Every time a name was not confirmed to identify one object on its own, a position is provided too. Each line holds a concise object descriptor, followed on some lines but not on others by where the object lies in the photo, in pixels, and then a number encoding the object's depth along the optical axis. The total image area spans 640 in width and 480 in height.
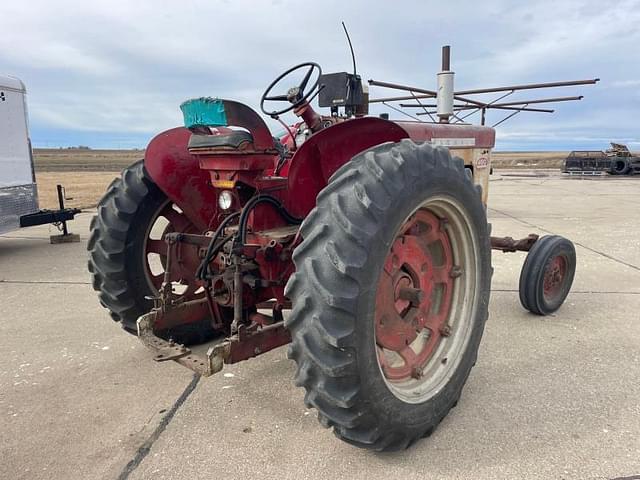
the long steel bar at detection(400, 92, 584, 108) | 9.49
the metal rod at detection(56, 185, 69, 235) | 7.87
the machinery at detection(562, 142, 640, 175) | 26.34
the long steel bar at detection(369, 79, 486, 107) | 8.12
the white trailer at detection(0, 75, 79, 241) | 7.10
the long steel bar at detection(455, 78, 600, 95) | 9.00
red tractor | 1.99
